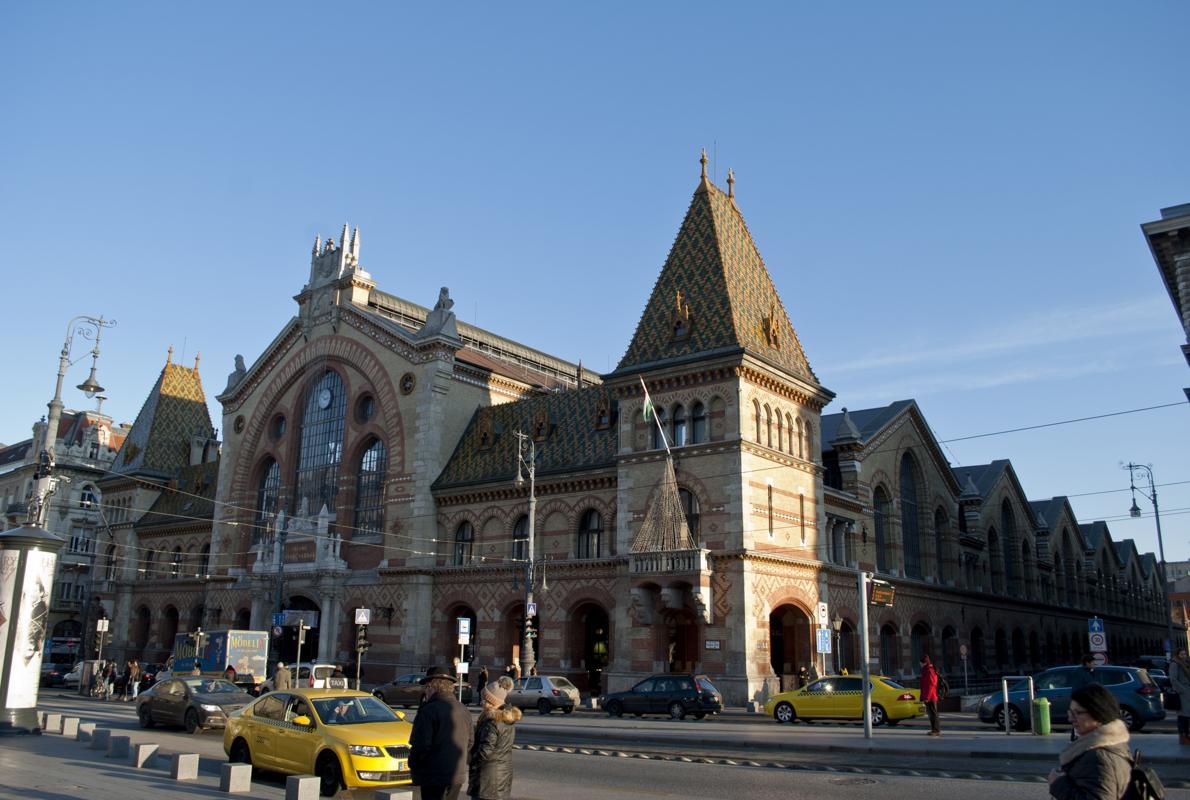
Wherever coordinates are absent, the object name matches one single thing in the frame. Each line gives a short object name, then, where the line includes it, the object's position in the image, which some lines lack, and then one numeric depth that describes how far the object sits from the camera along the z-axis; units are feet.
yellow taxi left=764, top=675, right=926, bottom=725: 88.99
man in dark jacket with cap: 30.09
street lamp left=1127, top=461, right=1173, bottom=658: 159.12
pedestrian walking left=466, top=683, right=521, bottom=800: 30.32
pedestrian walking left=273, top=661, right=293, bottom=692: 85.56
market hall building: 117.08
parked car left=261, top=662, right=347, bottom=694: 113.72
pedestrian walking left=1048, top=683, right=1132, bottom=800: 18.61
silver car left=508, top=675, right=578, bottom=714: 108.78
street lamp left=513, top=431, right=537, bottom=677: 110.22
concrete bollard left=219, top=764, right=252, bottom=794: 43.39
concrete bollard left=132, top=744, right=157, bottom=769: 51.42
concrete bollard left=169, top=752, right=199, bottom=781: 47.32
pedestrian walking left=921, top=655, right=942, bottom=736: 74.54
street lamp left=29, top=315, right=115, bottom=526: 77.71
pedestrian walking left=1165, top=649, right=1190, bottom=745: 61.05
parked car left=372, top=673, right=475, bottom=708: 118.32
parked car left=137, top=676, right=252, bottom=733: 79.20
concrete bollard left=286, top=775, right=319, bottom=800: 38.37
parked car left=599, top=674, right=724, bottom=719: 98.68
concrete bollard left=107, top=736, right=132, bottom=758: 55.21
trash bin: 72.95
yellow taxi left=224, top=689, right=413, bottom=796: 46.26
